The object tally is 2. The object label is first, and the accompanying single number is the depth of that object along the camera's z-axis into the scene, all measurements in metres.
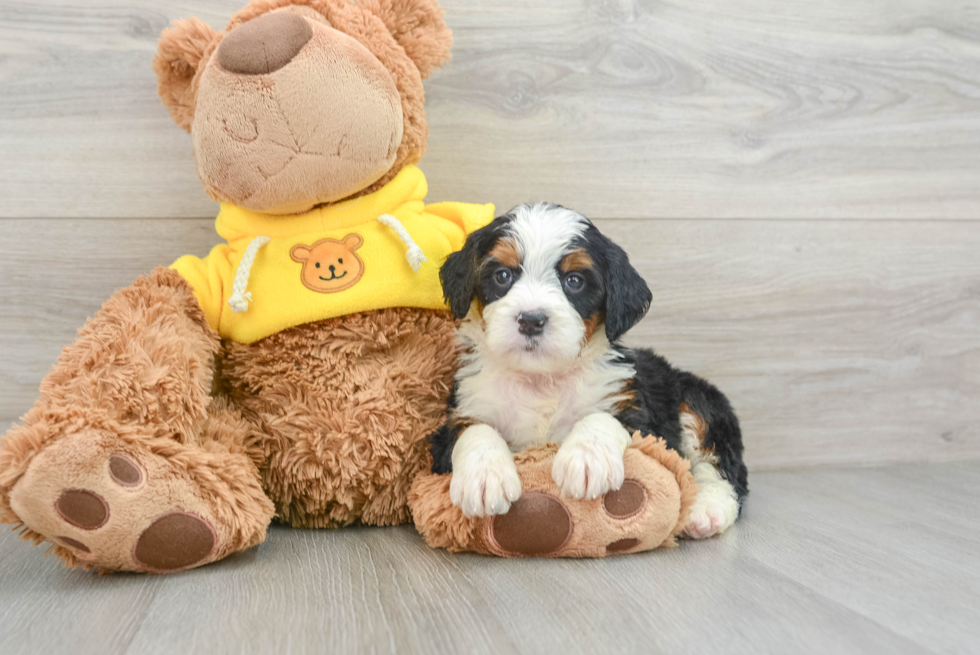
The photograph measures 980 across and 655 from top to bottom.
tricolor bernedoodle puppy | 0.79
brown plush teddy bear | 0.76
